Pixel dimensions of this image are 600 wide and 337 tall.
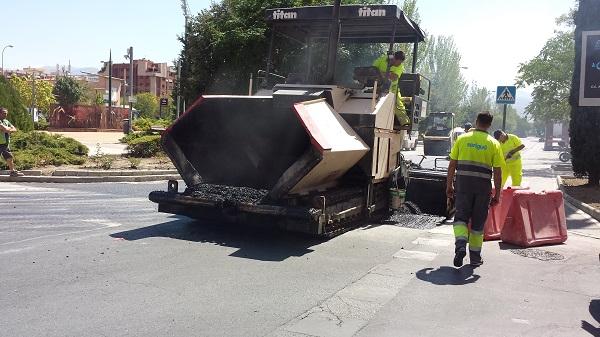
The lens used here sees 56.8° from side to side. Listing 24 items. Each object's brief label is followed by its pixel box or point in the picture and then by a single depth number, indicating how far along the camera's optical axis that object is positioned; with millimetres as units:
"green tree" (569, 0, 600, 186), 14711
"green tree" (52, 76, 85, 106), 64406
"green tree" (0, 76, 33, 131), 20688
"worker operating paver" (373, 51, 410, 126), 8367
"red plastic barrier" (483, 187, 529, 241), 7887
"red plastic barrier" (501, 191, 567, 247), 7461
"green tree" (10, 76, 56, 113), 61344
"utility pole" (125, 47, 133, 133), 32988
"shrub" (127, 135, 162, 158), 17578
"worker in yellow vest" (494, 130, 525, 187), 10023
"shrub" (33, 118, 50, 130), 40641
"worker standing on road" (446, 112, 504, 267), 6234
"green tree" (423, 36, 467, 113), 50438
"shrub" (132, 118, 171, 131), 24297
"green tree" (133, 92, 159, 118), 81375
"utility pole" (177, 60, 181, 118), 25930
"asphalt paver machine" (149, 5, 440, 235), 6574
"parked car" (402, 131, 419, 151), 9470
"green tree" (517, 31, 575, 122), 24938
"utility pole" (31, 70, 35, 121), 51922
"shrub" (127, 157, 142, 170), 14556
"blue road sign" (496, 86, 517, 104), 14695
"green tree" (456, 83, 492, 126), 59250
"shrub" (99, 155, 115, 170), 14086
